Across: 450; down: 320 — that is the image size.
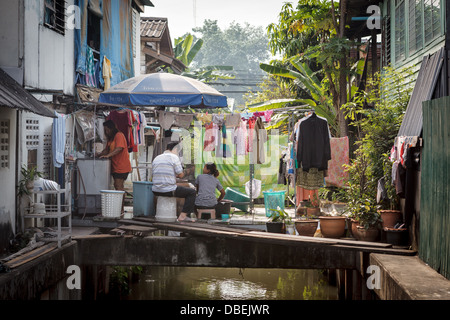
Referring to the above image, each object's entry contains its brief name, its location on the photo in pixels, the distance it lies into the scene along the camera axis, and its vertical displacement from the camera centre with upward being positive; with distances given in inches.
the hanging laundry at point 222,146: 507.2 +15.7
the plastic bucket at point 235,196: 570.7 -30.8
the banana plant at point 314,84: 691.4 +98.3
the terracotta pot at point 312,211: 483.8 -38.3
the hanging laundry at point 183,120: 514.6 +38.9
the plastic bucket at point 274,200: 502.0 -30.4
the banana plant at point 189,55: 1061.9 +199.4
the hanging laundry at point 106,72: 588.1 +92.4
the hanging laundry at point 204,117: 495.5 +39.8
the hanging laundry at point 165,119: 505.0 +38.8
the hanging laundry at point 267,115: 499.8 +41.6
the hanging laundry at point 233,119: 494.9 +37.5
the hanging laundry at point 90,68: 540.4 +89.3
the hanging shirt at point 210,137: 504.1 +23.4
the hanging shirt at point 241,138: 505.4 +22.4
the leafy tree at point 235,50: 2972.4 +597.1
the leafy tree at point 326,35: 636.7 +155.7
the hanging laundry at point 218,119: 497.0 +38.1
